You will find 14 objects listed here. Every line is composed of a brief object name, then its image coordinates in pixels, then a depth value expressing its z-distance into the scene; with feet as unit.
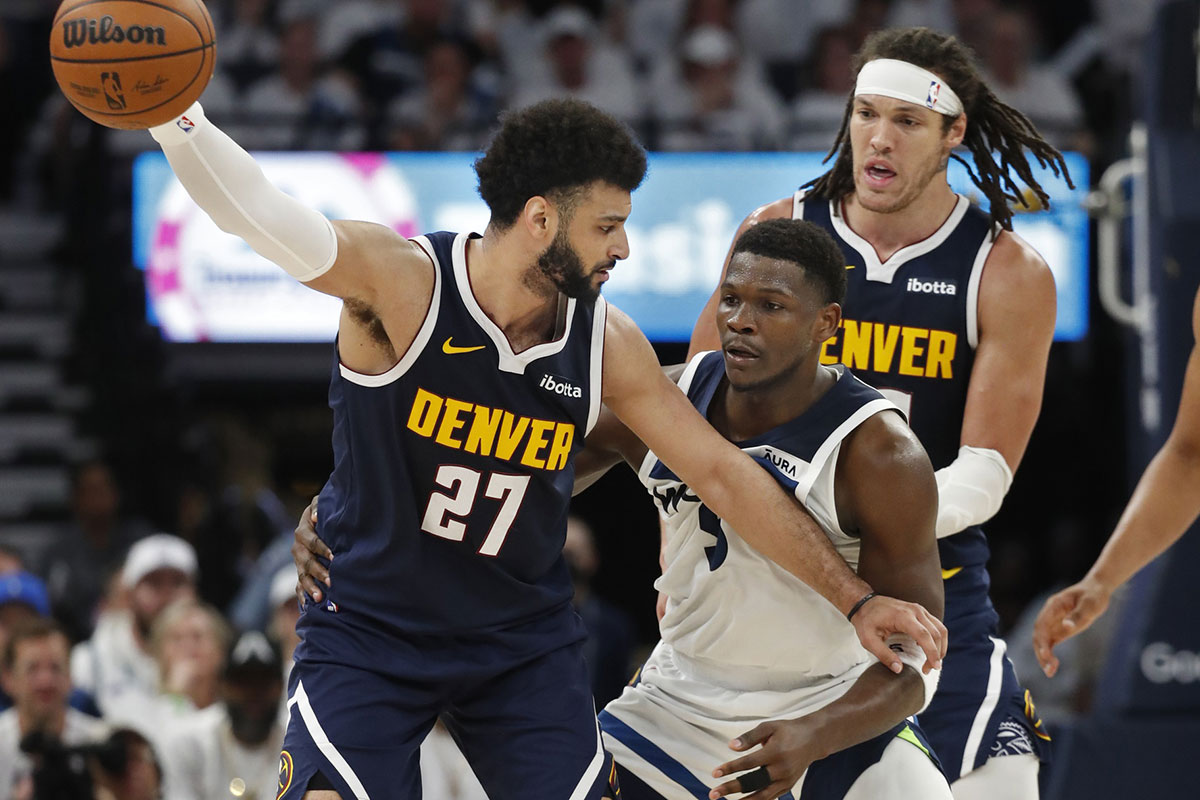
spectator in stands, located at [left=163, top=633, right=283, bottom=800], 44.16
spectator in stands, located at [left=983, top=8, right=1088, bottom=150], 68.64
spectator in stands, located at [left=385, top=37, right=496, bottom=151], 66.59
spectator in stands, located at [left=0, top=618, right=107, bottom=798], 44.37
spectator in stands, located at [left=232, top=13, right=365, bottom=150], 65.72
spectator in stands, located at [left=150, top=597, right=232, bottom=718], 49.93
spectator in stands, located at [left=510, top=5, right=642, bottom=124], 71.00
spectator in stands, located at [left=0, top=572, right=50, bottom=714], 48.91
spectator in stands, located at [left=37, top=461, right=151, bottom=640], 60.90
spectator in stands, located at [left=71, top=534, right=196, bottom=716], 51.96
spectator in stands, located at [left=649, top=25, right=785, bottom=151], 67.26
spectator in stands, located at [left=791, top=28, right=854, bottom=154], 67.00
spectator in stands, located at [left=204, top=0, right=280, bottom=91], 72.69
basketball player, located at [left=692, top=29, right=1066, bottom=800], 26.96
